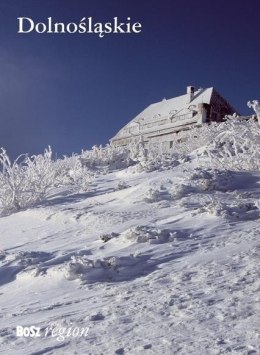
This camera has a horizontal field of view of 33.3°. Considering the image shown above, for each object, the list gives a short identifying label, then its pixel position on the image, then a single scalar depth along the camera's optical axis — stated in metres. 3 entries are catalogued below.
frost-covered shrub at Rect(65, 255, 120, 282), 3.69
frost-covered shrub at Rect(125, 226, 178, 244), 4.32
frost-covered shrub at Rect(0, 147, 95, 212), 8.17
